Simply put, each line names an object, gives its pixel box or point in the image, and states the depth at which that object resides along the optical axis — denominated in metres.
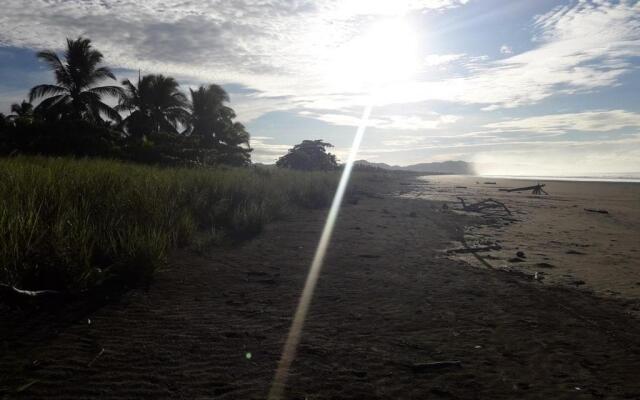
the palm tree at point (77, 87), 25.66
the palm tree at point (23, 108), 34.49
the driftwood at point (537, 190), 24.78
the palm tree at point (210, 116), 35.19
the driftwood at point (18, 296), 3.27
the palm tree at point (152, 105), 29.70
